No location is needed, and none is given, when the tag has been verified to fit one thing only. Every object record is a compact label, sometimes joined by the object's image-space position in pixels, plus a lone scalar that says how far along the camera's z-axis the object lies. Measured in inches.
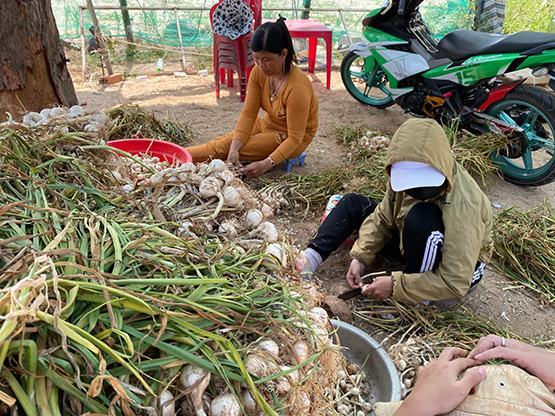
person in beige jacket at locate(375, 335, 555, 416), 50.4
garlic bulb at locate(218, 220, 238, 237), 54.2
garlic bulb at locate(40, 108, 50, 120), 69.7
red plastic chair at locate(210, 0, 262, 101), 191.5
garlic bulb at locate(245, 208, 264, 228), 57.5
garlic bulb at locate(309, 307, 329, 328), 48.9
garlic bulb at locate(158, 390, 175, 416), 34.1
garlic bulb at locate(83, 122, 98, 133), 63.9
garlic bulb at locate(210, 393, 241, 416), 35.6
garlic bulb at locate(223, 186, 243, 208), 57.8
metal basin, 67.2
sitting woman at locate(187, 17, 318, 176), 117.3
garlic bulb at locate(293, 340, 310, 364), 41.9
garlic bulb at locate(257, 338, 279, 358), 39.8
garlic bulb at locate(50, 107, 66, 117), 70.0
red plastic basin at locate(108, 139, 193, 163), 91.1
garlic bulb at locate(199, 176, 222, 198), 58.0
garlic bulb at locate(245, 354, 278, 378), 37.8
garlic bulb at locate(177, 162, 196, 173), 61.1
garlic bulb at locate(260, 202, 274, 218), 61.6
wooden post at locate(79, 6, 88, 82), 215.8
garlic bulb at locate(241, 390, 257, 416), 37.5
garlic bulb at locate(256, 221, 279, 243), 55.2
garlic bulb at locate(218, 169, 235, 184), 60.6
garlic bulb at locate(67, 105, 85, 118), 69.5
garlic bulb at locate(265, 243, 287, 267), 50.4
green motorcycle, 126.6
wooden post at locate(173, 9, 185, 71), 239.2
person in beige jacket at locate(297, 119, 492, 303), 70.3
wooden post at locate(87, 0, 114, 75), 213.4
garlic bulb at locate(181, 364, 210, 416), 35.2
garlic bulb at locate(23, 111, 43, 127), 67.9
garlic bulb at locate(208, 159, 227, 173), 62.2
